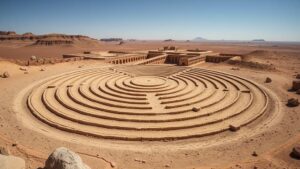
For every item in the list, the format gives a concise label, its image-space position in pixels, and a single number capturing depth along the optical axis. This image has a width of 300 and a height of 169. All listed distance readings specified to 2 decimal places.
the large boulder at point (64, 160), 7.38
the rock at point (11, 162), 7.19
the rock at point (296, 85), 20.36
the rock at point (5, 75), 23.50
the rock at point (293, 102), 16.69
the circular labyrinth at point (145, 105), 12.74
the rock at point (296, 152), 9.95
